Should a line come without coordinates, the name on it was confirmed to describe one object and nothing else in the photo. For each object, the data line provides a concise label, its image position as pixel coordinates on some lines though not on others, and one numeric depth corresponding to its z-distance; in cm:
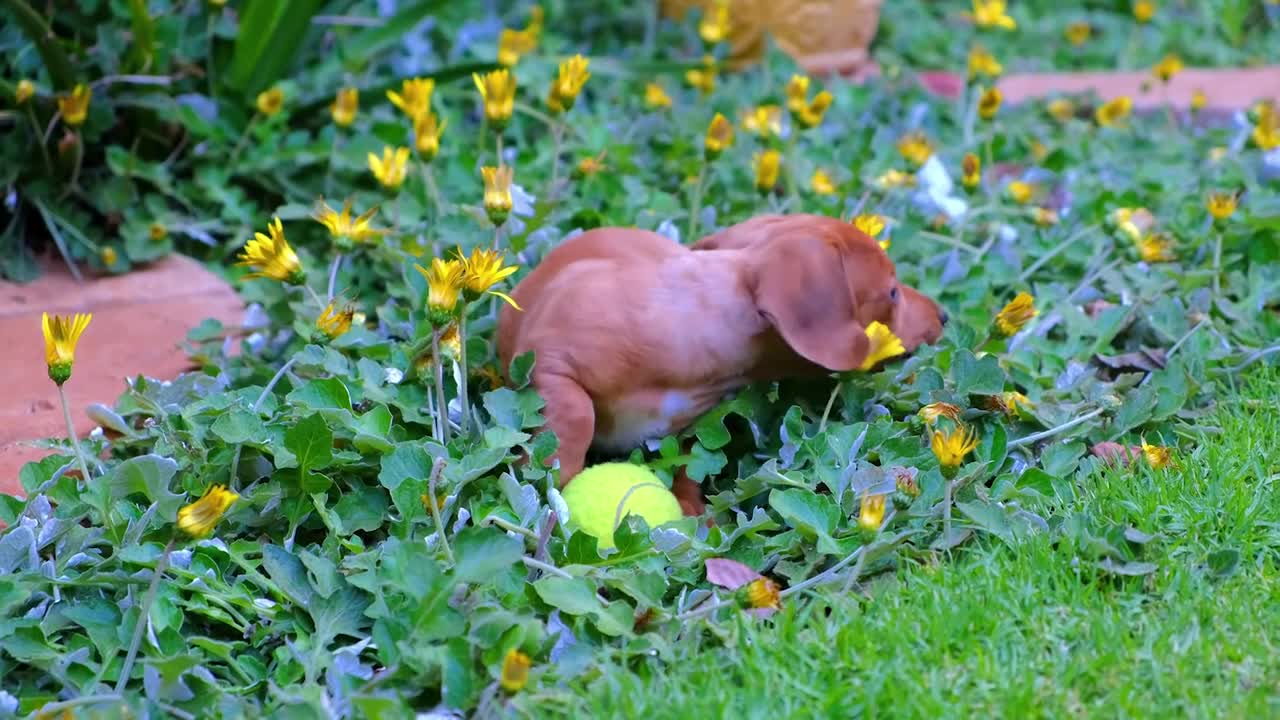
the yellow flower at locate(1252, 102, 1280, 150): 343
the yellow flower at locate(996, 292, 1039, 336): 250
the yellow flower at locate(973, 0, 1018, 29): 411
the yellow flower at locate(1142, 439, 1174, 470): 237
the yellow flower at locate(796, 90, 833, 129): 329
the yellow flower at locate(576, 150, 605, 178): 337
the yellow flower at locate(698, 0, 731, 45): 393
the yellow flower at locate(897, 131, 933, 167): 355
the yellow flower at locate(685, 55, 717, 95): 399
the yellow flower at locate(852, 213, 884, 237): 287
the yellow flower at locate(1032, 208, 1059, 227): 338
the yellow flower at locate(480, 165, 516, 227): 256
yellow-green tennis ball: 227
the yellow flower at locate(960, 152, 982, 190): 315
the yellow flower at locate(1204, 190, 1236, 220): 304
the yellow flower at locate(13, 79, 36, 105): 324
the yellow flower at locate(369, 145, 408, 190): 283
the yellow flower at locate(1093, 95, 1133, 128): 400
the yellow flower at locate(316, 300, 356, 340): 241
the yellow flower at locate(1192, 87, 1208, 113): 424
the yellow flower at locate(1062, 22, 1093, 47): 536
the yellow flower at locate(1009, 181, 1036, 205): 347
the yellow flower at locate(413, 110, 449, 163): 286
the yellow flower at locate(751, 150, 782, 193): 304
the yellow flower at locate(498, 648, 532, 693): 177
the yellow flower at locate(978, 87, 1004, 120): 342
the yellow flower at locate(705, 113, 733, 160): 299
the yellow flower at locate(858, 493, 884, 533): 203
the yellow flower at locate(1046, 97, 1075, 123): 445
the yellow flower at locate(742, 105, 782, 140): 331
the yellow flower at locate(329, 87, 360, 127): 335
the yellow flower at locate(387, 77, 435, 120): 301
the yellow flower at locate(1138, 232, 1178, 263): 296
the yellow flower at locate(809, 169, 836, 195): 342
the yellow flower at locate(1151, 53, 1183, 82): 412
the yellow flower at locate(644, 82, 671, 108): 398
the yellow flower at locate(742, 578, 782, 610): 198
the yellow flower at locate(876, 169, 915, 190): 338
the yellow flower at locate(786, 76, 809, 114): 333
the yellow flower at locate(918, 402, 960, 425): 241
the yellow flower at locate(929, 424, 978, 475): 205
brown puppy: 234
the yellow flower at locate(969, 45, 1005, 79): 380
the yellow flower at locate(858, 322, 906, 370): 240
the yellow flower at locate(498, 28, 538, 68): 340
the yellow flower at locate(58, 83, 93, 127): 326
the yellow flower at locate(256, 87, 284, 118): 357
